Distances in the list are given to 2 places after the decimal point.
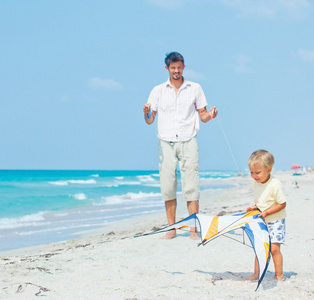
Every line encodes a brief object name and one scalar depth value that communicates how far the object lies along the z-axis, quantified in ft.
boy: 9.88
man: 15.34
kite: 8.88
